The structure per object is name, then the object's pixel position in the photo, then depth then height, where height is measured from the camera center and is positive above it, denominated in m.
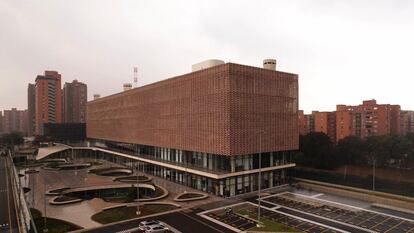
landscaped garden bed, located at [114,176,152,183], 69.94 -15.64
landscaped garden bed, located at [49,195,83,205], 52.22 -15.63
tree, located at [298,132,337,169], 92.00 -10.97
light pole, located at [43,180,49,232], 38.89 -15.25
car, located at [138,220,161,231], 38.64 -14.57
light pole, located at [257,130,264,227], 59.24 -3.44
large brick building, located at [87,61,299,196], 57.47 -2.15
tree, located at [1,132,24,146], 189.50 -14.34
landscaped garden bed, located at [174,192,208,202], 53.37 -15.29
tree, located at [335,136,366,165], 94.56 -11.86
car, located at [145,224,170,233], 37.06 -14.62
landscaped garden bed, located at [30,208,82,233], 39.05 -15.28
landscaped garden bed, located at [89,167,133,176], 83.86 -16.27
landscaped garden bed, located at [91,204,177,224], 43.16 -15.40
